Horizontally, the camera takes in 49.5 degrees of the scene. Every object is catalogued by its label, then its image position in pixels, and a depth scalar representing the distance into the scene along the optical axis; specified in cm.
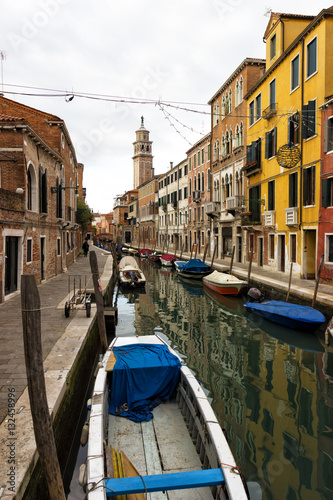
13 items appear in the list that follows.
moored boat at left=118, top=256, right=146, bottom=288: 1990
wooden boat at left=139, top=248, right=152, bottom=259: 3988
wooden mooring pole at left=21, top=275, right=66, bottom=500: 330
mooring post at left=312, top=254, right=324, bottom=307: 1089
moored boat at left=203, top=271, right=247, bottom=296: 1653
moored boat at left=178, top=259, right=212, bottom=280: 2194
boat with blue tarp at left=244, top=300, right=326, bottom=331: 1034
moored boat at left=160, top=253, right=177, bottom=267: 2996
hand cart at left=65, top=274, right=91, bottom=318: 927
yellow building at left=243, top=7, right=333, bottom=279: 1430
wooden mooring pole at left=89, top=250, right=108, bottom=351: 860
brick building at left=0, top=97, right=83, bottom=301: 1154
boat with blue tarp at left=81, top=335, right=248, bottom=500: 326
